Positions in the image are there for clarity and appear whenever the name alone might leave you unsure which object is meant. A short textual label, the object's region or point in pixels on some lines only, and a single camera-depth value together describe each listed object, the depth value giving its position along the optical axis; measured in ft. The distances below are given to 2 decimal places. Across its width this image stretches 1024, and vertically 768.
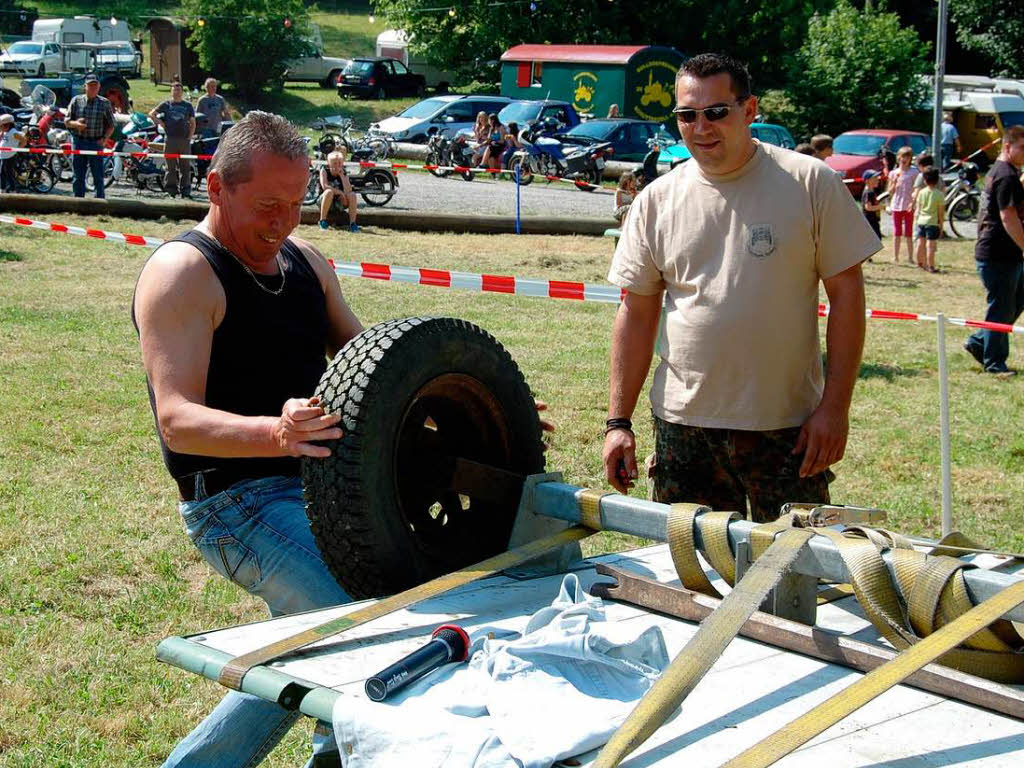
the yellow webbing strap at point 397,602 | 6.82
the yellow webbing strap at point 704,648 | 5.85
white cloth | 6.01
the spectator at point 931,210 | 52.85
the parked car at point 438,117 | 99.66
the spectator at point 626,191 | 50.01
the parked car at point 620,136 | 90.43
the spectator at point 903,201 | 57.31
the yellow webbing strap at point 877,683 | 5.68
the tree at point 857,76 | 127.34
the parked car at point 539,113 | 96.99
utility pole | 90.63
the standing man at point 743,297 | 11.52
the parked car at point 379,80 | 145.48
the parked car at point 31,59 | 146.61
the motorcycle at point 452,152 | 89.76
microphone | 6.45
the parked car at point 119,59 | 154.71
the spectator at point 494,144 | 88.79
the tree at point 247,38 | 146.00
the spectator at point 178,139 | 65.46
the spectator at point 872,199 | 55.83
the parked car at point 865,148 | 84.79
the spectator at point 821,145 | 42.27
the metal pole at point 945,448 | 16.29
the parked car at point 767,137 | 83.30
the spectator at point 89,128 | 60.75
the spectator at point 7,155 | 61.77
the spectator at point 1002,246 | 29.68
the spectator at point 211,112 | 71.72
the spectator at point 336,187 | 57.06
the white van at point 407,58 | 157.69
